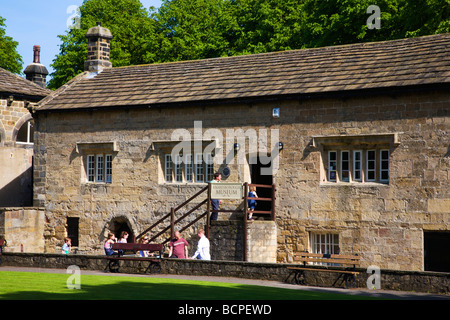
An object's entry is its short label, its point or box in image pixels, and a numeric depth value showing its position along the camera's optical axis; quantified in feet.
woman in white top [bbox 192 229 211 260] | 62.75
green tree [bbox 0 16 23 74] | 138.31
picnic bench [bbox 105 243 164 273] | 57.93
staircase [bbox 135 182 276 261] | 66.33
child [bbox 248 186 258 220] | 68.20
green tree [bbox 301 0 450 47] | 86.94
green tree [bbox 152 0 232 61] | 123.03
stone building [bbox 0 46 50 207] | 97.55
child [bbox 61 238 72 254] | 76.00
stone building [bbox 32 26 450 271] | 62.64
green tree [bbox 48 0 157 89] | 132.26
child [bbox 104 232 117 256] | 69.82
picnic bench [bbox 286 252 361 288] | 50.11
